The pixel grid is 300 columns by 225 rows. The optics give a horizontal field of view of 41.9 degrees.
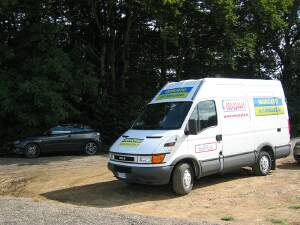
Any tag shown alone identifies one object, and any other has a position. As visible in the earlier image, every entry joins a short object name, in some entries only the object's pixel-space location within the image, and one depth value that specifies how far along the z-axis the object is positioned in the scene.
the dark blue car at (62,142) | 17.07
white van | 8.47
